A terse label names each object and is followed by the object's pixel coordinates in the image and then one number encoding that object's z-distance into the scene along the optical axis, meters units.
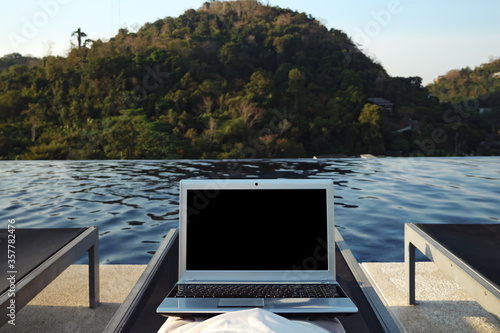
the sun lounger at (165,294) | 1.10
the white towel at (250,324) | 0.61
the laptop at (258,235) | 1.15
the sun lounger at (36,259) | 1.26
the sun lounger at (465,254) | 1.29
